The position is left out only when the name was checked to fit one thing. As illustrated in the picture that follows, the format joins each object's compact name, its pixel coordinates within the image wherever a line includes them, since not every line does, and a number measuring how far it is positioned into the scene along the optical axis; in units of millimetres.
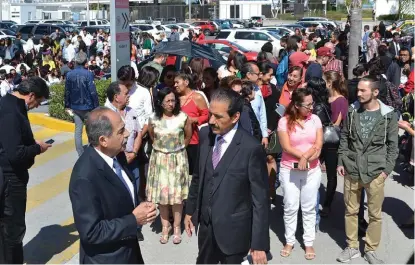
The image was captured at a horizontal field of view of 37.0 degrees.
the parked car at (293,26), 38450
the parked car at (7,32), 34225
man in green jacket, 5871
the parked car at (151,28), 42062
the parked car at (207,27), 47719
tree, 14328
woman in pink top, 6082
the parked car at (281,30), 35406
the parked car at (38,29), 34719
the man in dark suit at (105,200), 3670
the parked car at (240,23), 52456
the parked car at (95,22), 49531
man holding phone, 5441
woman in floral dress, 6574
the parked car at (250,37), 30836
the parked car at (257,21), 56969
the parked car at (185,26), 46622
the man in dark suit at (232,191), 4453
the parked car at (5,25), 41756
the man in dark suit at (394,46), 18088
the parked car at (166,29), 41859
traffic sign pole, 8469
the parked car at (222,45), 23659
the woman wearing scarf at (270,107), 7848
